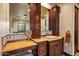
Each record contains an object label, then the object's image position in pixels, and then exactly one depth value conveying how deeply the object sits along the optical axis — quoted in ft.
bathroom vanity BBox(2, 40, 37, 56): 4.71
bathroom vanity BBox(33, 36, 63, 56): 4.92
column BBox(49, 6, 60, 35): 5.05
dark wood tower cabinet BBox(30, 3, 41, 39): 4.96
